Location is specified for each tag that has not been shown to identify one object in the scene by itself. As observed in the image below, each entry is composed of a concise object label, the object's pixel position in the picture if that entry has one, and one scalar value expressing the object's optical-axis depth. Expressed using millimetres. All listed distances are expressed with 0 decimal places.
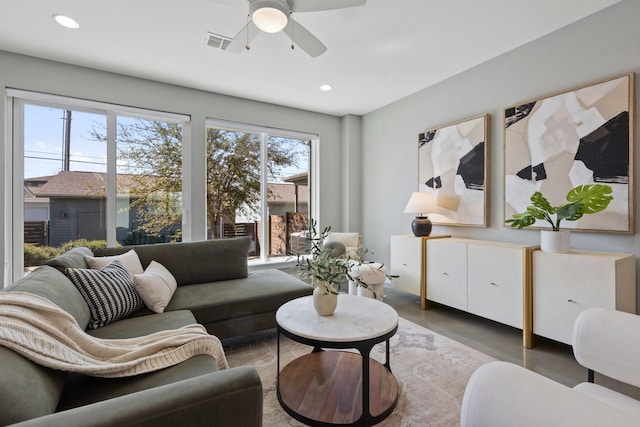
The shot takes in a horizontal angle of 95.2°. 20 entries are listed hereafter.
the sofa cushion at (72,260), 1750
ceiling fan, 1719
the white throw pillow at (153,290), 2064
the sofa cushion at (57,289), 1331
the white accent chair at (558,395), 703
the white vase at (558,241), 2227
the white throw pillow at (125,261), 2129
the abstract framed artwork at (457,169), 3082
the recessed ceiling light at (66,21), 2309
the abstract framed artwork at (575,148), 2162
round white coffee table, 1479
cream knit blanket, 1001
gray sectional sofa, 782
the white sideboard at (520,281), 2014
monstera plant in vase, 2088
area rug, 1579
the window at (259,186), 3967
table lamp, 3338
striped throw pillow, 1742
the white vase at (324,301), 1758
